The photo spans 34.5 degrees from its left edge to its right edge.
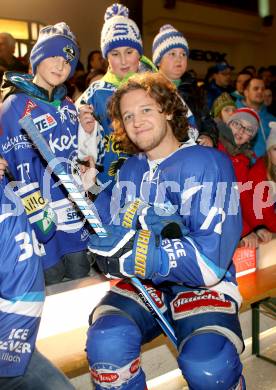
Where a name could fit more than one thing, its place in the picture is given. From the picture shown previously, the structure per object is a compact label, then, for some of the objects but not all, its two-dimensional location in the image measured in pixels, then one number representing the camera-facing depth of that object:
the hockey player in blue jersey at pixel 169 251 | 1.58
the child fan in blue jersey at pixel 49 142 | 2.29
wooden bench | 1.94
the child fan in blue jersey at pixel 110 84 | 2.72
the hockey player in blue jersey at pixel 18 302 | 1.46
